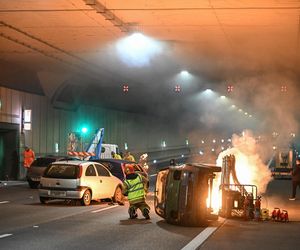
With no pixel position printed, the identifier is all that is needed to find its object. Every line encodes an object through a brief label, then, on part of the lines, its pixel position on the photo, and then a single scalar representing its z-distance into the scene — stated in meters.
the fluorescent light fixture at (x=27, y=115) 32.44
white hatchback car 18.25
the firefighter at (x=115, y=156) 29.86
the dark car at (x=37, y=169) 26.04
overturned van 13.86
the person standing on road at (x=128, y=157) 29.31
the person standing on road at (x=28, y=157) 29.38
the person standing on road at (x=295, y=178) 22.42
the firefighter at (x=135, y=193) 14.92
